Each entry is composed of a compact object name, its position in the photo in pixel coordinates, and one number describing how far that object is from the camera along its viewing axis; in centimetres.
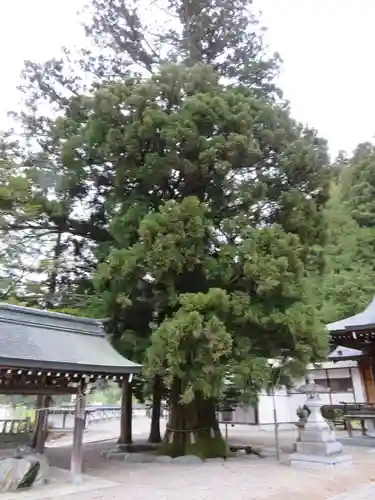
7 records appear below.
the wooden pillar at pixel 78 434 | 734
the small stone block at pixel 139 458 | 989
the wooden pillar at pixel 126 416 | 1213
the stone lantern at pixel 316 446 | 822
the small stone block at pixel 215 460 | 940
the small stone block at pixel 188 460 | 929
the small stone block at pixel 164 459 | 958
